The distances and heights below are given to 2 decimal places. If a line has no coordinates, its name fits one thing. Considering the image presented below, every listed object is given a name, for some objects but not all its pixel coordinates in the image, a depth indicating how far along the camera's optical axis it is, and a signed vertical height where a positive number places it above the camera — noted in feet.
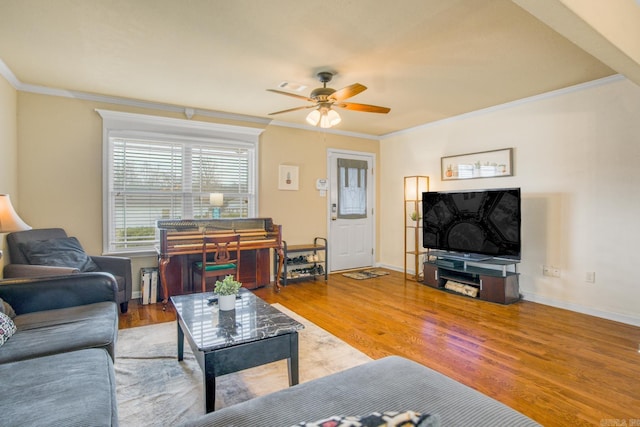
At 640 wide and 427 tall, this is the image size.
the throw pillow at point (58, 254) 10.55 -1.31
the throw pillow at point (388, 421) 2.10 -1.30
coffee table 5.85 -2.29
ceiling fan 10.49 +3.45
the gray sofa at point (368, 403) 3.32 -2.00
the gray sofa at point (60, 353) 3.93 -2.26
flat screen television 13.08 -0.36
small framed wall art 17.10 +1.85
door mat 17.84 -3.29
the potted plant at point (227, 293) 7.77 -1.84
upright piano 12.92 -1.36
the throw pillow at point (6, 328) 5.91 -2.08
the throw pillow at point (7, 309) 6.79 -1.98
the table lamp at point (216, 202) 14.98 +0.51
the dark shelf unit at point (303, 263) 16.34 -2.46
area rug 6.37 -3.64
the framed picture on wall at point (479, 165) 14.19 +2.22
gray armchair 9.87 -1.52
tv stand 13.06 -2.61
